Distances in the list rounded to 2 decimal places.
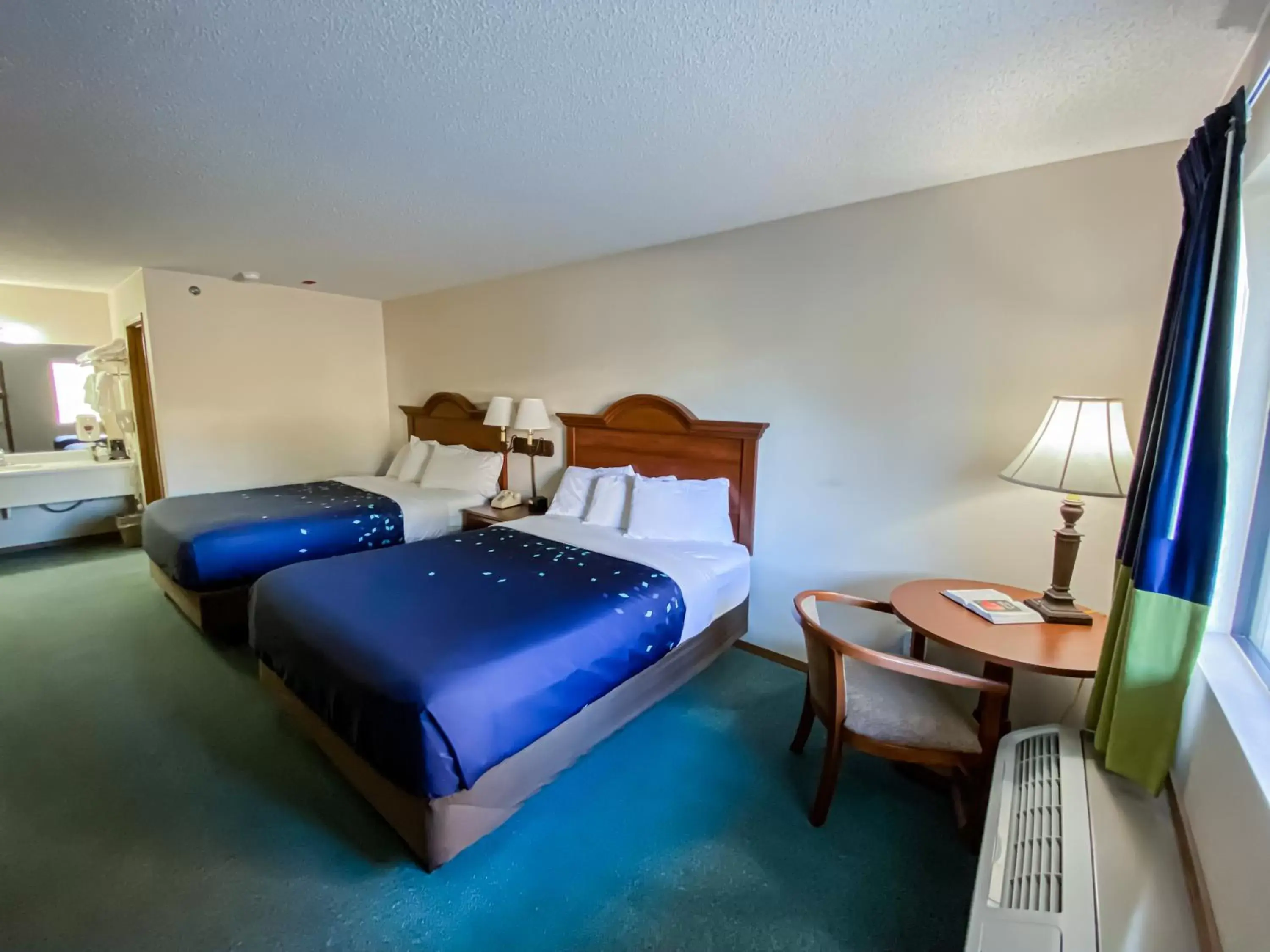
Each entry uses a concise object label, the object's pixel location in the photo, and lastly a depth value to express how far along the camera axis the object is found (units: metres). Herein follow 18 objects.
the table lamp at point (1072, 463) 1.73
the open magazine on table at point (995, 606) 1.87
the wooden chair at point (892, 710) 1.67
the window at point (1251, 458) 1.37
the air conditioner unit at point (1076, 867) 1.07
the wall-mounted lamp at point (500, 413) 3.81
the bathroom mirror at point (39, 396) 4.52
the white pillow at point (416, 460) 4.55
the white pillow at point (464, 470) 4.16
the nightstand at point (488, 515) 3.71
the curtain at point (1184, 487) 1.23
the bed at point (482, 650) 1.56
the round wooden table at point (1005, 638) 1.62
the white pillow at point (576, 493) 3.41
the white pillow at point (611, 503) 3.19
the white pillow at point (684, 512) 2.91
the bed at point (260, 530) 2.93
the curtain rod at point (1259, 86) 1.26
